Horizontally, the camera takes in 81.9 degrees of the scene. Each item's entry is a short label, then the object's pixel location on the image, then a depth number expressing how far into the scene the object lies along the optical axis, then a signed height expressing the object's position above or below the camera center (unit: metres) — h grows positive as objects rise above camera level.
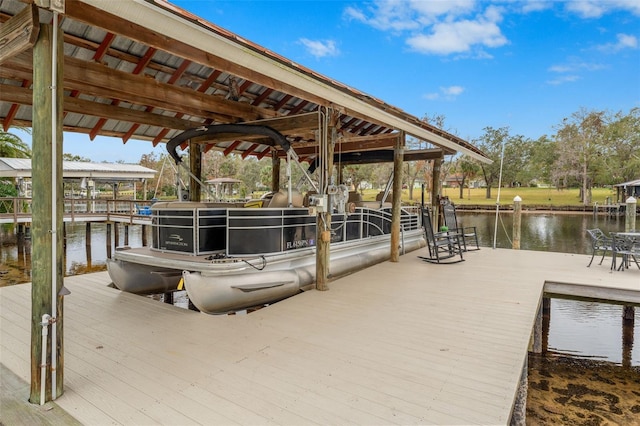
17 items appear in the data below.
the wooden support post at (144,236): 14.99 -1.63
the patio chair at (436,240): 6.86 -0.85
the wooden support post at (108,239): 14.25 -1.74
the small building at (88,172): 17.11 +1.20
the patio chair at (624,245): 6.00 -0.74
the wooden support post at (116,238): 15.02 -1.74
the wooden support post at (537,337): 5.52 -2.10
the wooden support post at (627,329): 6.04 -2.19
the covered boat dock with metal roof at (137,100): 2.21 +1.18
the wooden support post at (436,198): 9.34 +0.02
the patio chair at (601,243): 6.35 -0.76
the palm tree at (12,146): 21.70 +2.96
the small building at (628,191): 25.95 +0.79
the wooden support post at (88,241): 13.11 -1.73
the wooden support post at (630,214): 8.02 -0.31
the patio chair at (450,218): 7.67 -0.41
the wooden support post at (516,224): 9.07 -0.62
